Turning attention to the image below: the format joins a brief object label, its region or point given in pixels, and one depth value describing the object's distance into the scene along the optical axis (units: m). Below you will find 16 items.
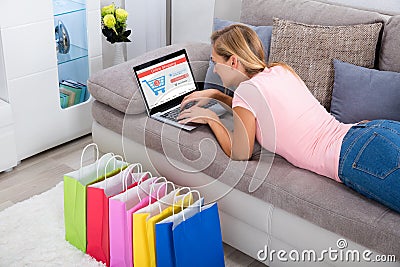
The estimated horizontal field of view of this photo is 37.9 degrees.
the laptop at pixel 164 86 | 2.64
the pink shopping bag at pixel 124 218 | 2.18
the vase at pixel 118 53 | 3.51
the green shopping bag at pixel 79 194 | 2.32
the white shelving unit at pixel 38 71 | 2.88
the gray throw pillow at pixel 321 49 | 2.56
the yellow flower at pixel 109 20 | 3.37
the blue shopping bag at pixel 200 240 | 2.11
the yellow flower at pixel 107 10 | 3.43
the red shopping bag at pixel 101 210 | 2.24
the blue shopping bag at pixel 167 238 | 2.09
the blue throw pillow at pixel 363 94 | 2.39
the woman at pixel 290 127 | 2.09
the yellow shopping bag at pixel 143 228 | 2.13
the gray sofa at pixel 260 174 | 2.06
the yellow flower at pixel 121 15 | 3.41
